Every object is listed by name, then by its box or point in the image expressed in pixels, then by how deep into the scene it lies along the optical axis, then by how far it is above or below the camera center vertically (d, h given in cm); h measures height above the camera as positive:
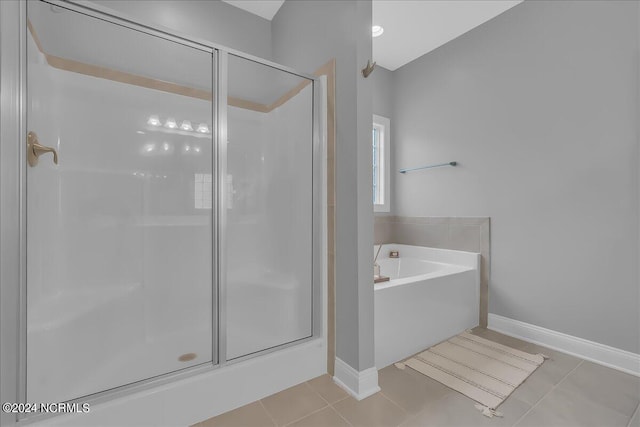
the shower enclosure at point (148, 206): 134 +5
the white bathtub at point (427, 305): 177 -61
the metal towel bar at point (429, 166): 265 +47
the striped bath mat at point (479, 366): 153 -91
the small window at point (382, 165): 319 +55
